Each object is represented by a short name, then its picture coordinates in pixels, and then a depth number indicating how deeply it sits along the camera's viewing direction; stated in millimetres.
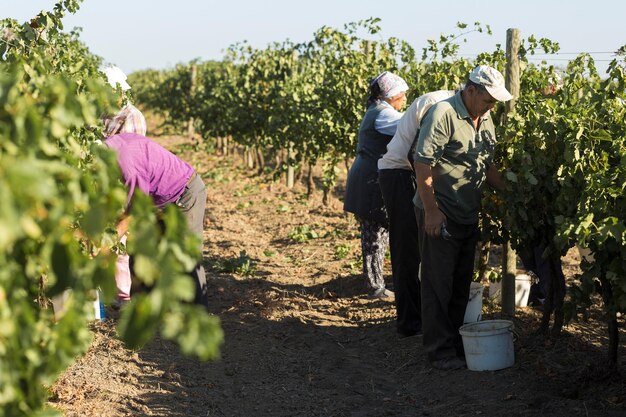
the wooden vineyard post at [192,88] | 23688
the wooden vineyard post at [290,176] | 14113
